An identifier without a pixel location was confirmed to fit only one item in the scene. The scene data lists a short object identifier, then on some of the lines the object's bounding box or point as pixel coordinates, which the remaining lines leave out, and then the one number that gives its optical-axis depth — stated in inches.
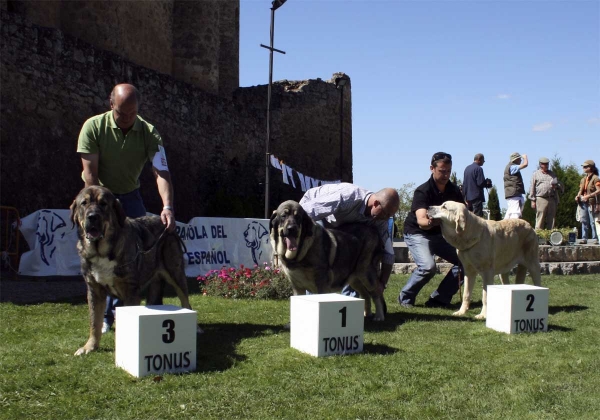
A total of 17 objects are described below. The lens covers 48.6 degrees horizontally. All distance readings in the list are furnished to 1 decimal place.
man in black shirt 293.9
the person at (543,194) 554.3
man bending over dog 247.6
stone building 484.1
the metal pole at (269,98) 625.8
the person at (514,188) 531.2
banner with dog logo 413.7
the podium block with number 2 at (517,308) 227.0
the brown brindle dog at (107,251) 181.9
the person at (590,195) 527.5
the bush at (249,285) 340.8
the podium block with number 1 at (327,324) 187.0
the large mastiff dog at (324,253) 219.8
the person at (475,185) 488.1
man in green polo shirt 209.6
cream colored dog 265.0
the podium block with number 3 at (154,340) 163.8
